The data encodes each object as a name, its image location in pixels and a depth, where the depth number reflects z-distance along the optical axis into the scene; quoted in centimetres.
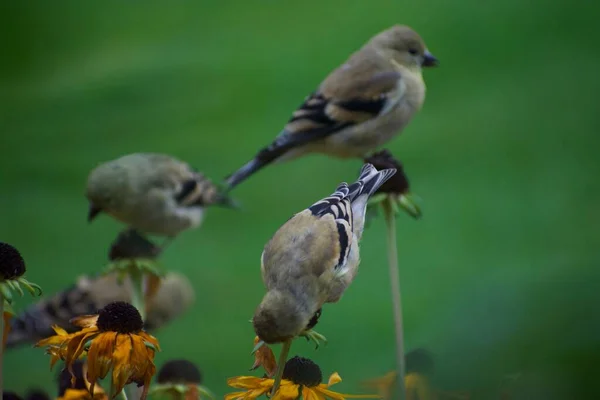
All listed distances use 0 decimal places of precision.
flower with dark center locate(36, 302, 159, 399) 399
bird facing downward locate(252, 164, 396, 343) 402
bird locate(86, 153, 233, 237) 486
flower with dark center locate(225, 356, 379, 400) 398
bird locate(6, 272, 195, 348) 461
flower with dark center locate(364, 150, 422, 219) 424
